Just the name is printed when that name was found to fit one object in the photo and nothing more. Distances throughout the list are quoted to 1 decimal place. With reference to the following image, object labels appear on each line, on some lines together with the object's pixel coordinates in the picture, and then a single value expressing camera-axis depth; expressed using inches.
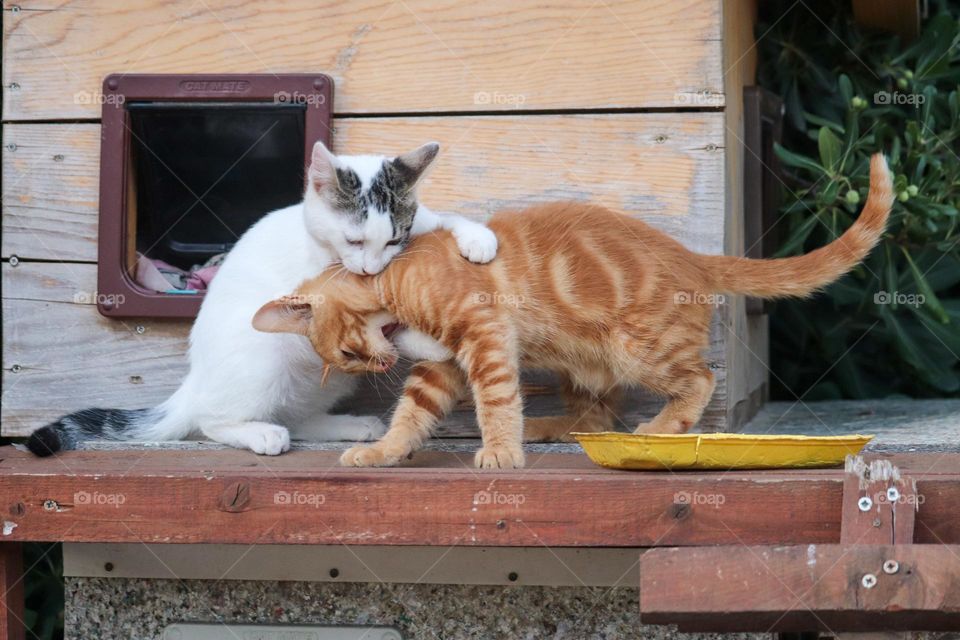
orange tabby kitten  199.5
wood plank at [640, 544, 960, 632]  140.0
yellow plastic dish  163.2
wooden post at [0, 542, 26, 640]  183.6
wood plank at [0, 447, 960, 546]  157.8
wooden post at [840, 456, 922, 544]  148.9
